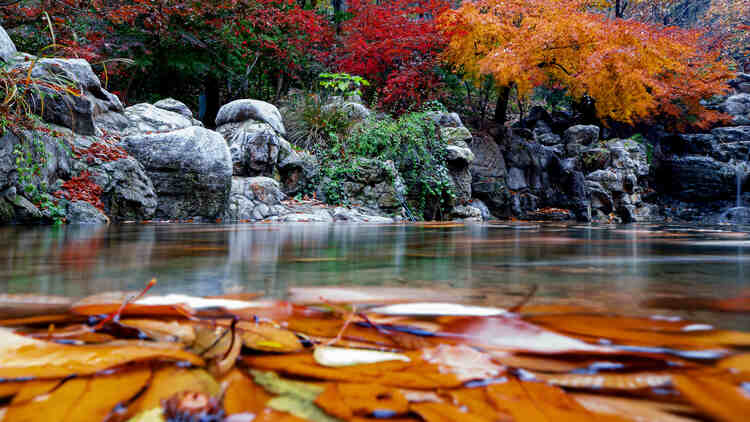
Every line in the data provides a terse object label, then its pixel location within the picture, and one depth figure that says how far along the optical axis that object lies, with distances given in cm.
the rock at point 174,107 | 663
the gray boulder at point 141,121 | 495
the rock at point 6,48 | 361
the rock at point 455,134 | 834
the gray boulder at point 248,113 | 671
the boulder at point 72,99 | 376
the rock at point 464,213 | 743
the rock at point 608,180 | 1156
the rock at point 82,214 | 345
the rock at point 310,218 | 508
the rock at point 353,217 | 556
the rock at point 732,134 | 1301
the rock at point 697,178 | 1238
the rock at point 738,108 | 1371
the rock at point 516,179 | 1017
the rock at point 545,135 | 1297
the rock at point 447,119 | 870
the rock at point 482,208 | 891
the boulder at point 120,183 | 395
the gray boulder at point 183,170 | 450
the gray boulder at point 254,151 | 604
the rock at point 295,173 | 636
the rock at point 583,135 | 1256
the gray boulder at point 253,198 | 516
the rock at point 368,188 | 621
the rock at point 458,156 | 790
